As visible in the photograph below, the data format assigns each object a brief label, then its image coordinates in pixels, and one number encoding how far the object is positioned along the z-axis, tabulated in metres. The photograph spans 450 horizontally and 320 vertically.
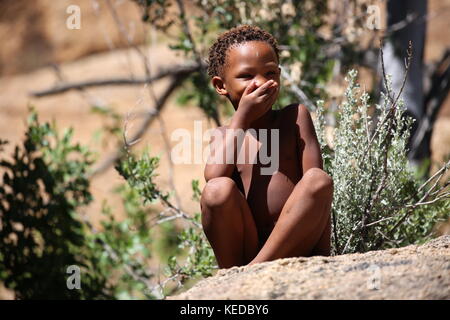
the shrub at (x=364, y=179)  6.85
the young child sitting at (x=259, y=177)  5.67
